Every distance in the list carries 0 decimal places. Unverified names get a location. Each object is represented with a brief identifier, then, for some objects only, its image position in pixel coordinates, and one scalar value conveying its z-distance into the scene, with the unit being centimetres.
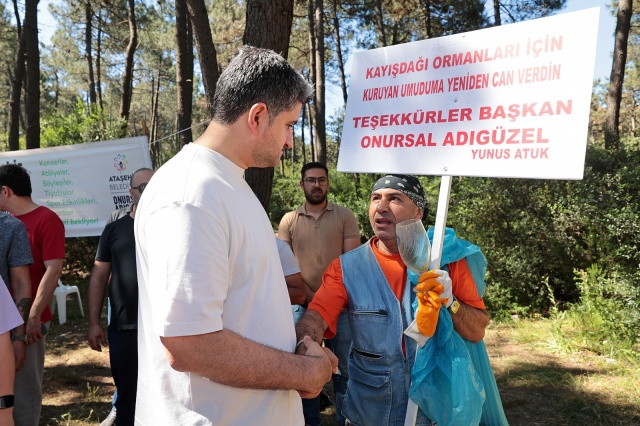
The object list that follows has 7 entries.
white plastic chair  736
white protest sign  183
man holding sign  210
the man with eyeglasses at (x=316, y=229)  435
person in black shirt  334
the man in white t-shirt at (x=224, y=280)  118
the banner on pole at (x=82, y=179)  734
